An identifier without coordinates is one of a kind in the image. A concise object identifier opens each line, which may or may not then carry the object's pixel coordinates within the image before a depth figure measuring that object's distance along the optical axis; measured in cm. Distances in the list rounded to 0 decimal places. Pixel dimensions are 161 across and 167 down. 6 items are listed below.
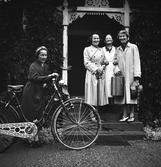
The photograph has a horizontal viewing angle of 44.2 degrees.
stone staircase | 427
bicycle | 346
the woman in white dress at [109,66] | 485
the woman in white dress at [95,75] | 483
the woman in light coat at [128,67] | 471
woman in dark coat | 362
